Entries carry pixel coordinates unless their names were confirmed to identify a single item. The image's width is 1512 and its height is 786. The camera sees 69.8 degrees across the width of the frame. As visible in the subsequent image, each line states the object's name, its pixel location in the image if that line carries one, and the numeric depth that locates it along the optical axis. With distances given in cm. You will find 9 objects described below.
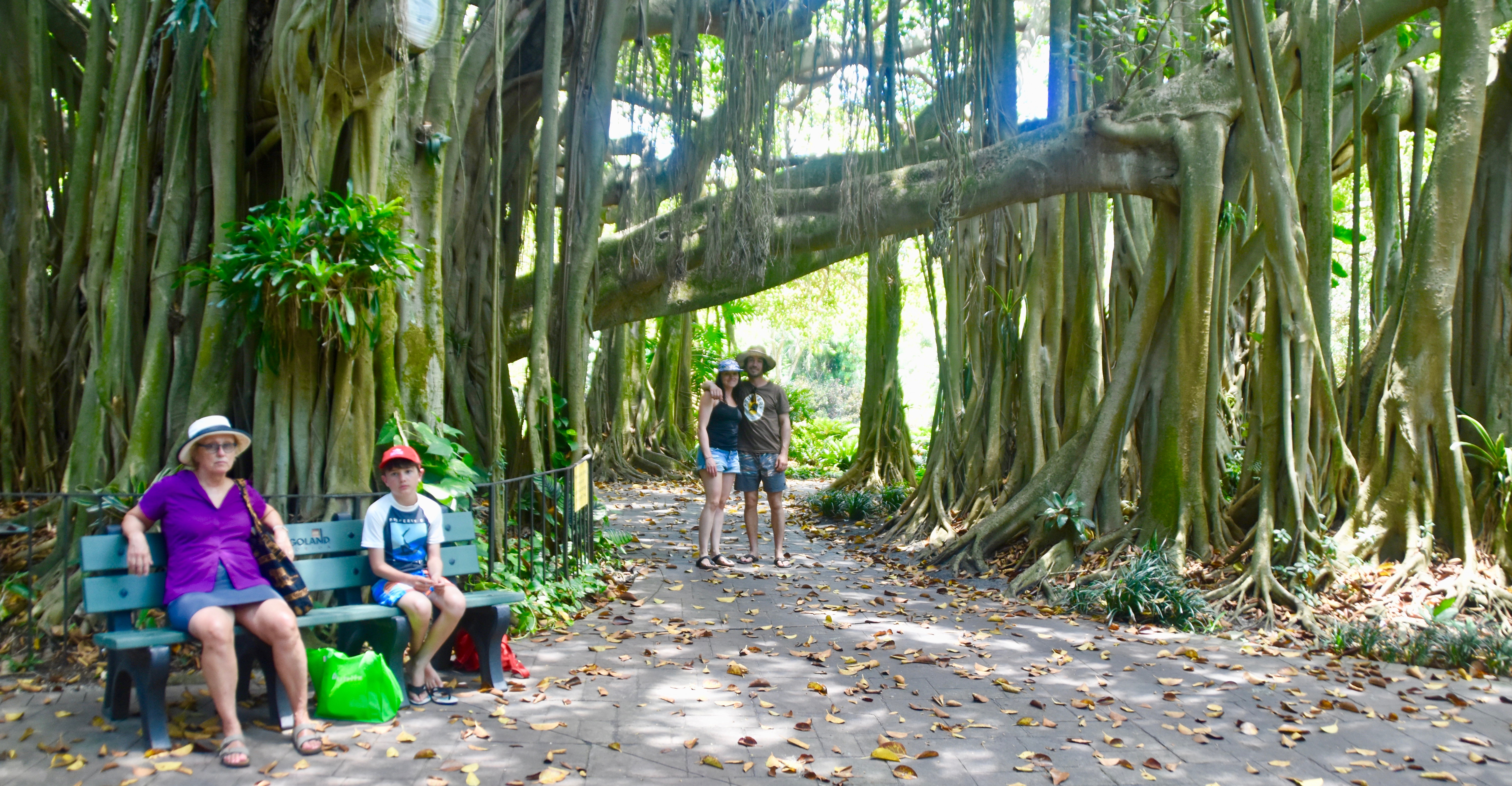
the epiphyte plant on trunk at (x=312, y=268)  445
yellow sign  628
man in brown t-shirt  739
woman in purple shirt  343
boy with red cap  403
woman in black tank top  725
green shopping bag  376
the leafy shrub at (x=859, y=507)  1064
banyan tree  482
